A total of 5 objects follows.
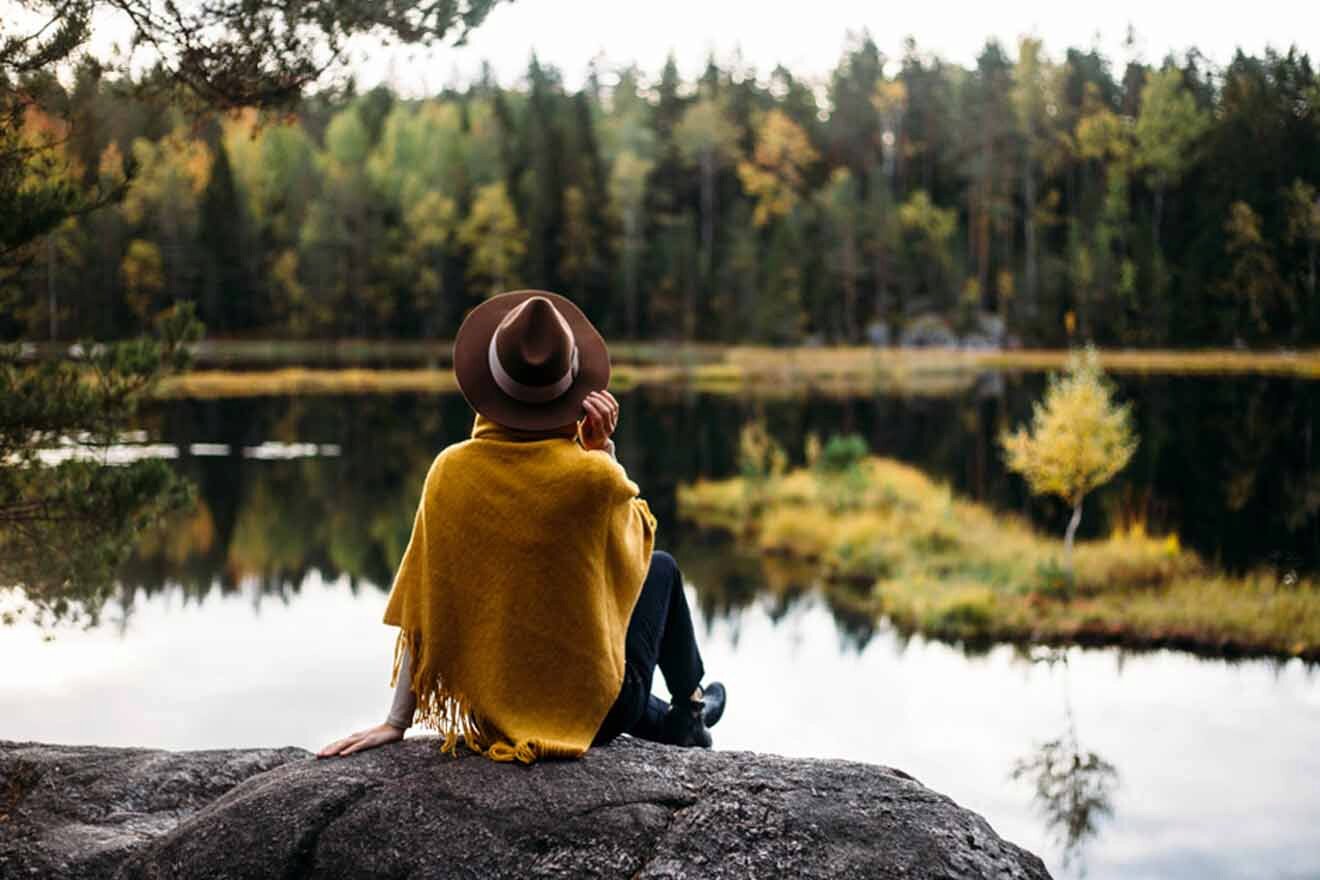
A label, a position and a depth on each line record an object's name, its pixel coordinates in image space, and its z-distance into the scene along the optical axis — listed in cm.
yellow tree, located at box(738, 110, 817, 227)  5347
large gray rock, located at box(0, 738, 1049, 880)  308
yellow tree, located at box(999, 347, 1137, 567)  1720
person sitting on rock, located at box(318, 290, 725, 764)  320
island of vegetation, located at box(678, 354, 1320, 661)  1723
